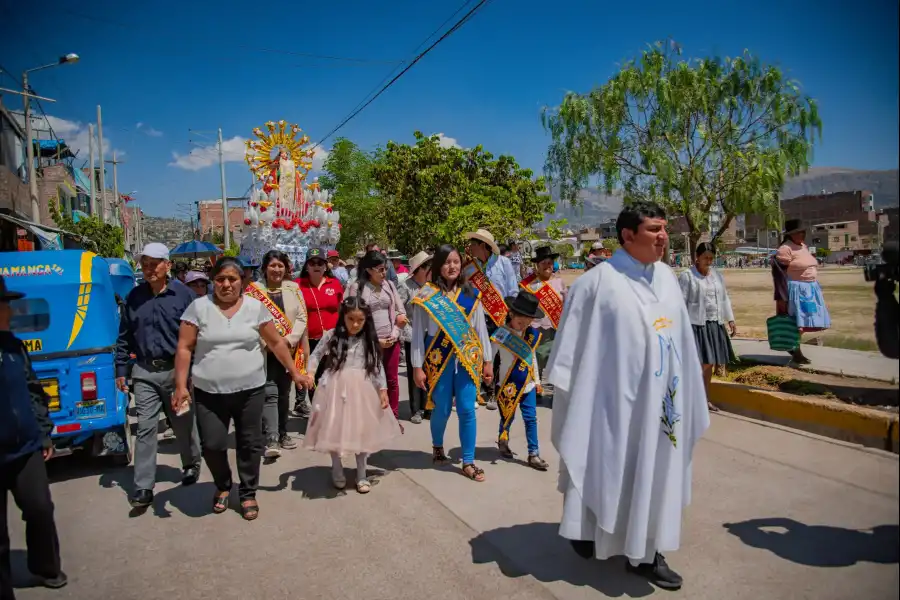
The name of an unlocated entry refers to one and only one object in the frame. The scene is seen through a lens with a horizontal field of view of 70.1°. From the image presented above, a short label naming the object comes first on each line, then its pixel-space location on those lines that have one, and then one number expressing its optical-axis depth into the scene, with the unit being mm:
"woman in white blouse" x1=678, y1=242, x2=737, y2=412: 7047
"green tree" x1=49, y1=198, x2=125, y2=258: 26062
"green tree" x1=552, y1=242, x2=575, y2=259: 87225
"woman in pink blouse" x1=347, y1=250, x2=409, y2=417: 6543
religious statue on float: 21062
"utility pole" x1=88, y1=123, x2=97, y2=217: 31911
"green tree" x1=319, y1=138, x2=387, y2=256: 42406
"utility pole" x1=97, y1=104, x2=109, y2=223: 32956
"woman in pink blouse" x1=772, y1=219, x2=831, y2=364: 7980
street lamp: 14320
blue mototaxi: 5316
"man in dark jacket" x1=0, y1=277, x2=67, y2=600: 3283
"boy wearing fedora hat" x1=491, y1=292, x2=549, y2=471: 5449
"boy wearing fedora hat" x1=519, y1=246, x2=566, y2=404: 7281
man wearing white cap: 4879
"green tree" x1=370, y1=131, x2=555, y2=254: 25219
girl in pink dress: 4895
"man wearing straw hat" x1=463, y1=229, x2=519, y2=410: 6697
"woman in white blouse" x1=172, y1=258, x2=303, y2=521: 4453
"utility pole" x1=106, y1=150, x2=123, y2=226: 46125
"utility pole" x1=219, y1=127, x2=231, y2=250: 40438
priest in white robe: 3283
